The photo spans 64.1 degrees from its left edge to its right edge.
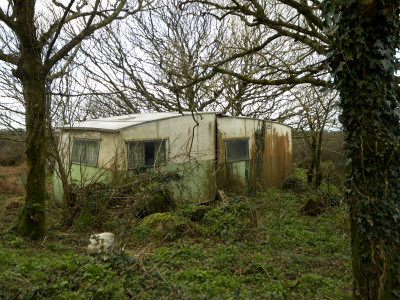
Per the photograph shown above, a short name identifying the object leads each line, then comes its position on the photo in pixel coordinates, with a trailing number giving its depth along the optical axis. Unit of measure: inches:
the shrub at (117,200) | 299.9
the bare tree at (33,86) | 251.3
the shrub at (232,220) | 291.6
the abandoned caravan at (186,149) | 357.1
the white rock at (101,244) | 212.8
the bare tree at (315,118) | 470.6
